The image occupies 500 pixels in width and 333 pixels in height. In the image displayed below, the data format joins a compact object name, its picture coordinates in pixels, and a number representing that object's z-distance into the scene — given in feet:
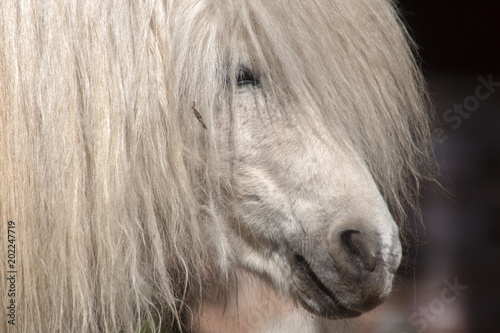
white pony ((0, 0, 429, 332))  16.42
